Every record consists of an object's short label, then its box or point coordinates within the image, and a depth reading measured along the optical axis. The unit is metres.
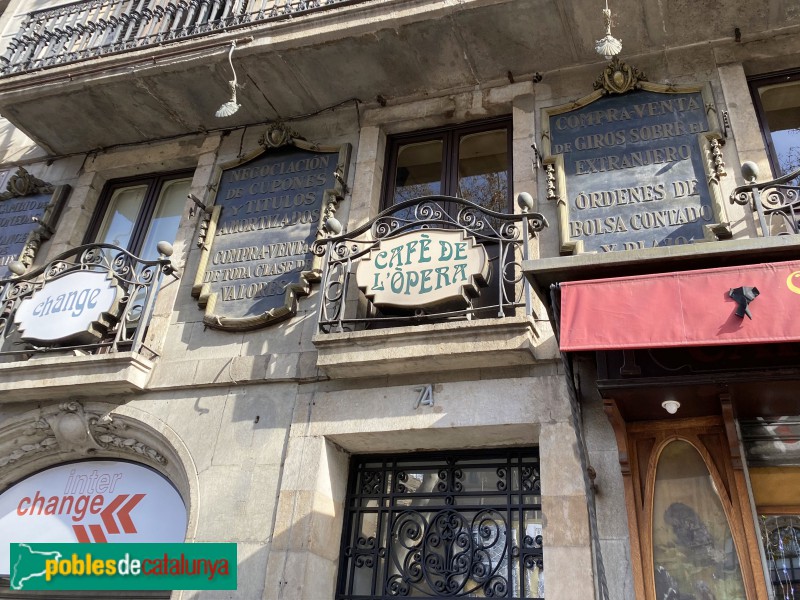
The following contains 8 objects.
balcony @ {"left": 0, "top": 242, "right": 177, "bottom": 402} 6.39
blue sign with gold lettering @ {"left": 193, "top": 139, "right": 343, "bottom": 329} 6.64
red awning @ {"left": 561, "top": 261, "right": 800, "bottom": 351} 3.96
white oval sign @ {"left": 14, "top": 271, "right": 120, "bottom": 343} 6.84
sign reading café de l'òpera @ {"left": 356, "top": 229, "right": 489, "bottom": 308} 5.74
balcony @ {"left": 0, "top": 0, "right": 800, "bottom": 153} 6.63
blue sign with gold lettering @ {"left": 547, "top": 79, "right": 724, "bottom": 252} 5.77
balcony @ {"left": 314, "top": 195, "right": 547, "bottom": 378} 5.40
